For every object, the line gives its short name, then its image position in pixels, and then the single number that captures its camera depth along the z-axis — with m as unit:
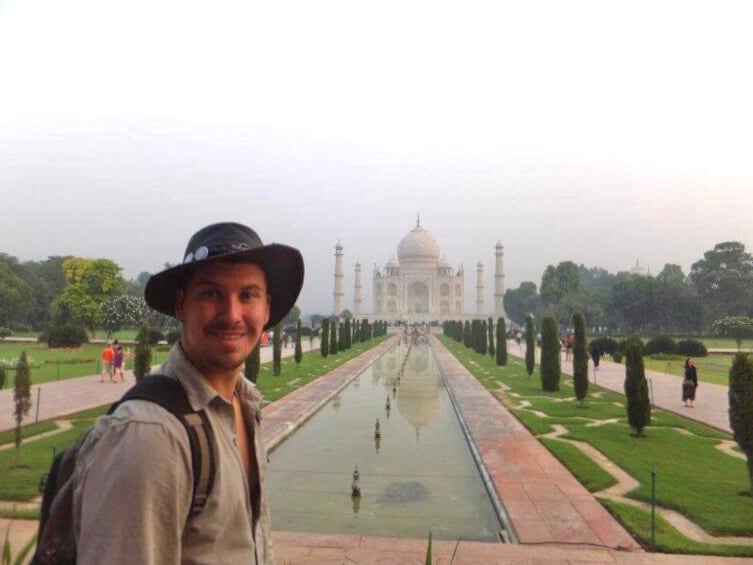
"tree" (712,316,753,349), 30.88
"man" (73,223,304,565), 0.91
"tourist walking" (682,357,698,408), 12.06
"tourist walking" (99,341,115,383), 15.00
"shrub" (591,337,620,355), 26.87
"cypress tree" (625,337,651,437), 9.07
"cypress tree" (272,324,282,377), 17.02
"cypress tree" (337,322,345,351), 28.94
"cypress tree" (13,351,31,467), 7.06
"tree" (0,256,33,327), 37.06
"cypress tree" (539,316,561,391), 14.50
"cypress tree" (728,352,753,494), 5.98
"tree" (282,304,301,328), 62.44
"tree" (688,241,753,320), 43.94
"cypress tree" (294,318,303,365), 20.86
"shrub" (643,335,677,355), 26.98
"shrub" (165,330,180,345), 27.97
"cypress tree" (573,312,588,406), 12.00
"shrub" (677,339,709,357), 26.80
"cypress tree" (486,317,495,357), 25.67
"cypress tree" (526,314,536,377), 17.50
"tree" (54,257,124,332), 32.91
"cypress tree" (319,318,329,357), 23.59
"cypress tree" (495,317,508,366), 21.69
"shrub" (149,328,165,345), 28.06
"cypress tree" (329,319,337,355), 25.95
